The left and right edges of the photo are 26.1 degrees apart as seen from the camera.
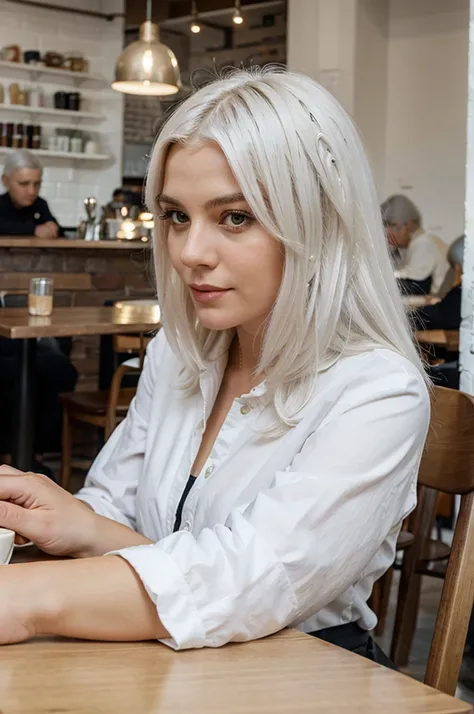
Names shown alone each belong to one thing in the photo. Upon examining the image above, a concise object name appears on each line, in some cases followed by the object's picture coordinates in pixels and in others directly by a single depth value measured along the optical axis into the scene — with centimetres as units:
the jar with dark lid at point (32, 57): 911
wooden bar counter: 555
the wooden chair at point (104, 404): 387
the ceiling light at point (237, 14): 832
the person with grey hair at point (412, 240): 730
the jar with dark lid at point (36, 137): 912
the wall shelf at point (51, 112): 899
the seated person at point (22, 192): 684
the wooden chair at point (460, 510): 117
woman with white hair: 101
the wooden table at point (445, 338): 436
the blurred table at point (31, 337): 362
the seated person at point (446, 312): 456
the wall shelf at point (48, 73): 898
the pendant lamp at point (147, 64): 597
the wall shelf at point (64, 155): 892
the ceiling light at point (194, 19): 908
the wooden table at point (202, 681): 82
